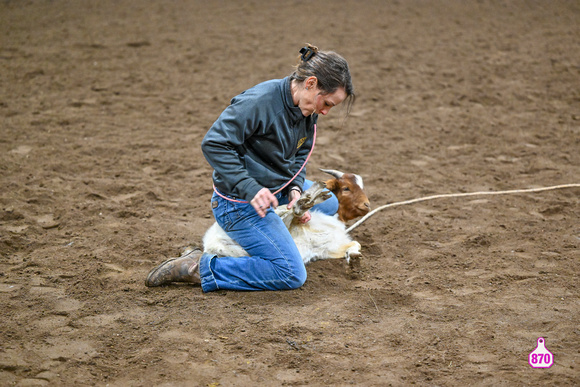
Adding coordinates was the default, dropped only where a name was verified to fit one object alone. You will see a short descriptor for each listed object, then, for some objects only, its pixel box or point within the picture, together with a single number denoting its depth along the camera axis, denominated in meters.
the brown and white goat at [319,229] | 3.64
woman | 3.30
